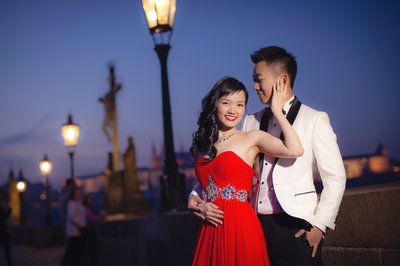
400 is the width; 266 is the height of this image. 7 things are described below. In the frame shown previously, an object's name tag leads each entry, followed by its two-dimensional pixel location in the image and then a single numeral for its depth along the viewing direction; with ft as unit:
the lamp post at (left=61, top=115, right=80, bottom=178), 51.03
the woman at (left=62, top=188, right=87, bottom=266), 30.48
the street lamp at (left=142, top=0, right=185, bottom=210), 24.58
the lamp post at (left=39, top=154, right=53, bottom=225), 72.85
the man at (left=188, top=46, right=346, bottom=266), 9.43
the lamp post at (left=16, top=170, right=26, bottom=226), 110.56
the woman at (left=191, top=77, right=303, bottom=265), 9.92
